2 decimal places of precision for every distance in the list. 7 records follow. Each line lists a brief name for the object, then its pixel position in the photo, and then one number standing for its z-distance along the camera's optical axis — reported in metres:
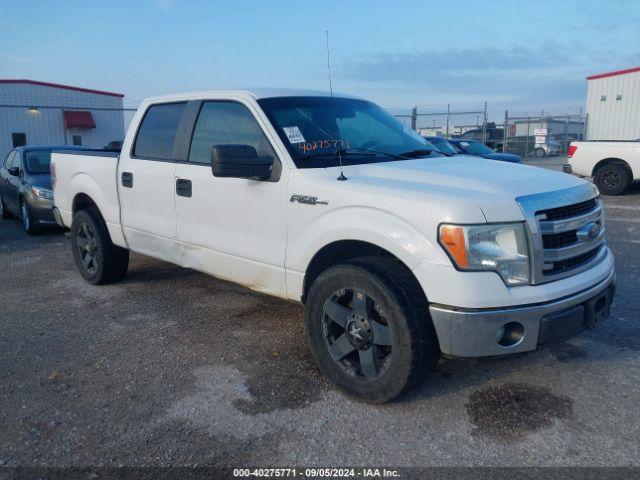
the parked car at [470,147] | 12.56
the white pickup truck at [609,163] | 12.88
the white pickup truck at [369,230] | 2.98
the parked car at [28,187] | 9.02
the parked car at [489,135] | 23.83
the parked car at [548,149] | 25.28
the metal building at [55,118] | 22.62
